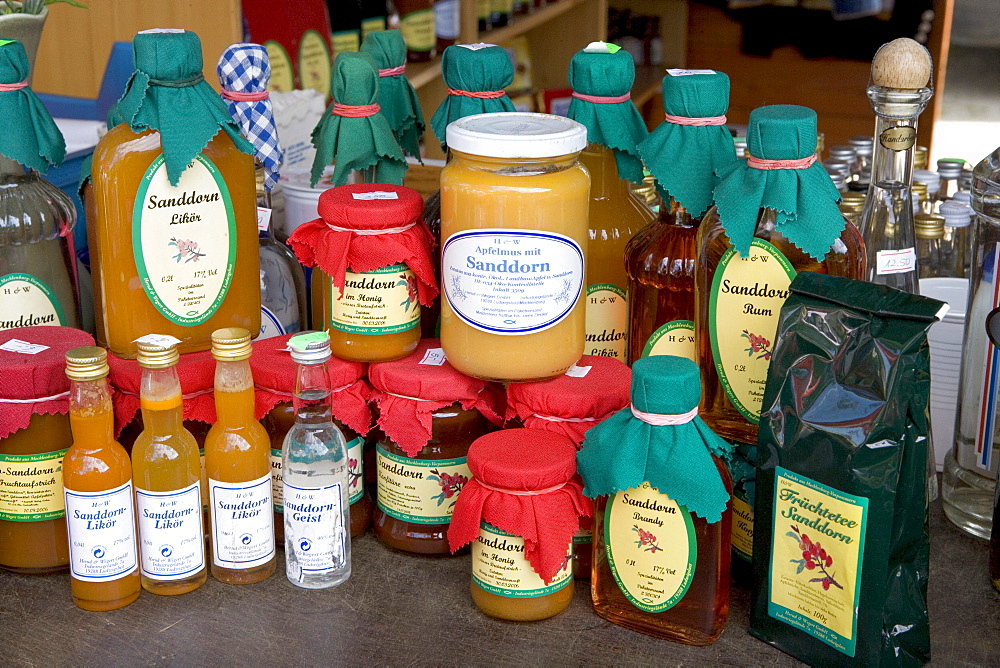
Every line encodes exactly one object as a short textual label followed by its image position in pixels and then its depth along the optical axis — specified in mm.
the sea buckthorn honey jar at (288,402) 1021
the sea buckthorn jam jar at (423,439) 1014
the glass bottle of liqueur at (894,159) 1020
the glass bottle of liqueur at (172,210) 987
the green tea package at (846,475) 836
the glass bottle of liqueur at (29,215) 1050
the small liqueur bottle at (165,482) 929
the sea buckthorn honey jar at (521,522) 915
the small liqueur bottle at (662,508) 879
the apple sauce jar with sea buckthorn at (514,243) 934
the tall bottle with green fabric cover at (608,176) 1079
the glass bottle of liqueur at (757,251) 929
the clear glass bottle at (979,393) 1068
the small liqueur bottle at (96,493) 929
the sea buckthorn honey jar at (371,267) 1016
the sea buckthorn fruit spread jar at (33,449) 967
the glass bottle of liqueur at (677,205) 1007
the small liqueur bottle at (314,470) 966
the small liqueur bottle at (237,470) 953
